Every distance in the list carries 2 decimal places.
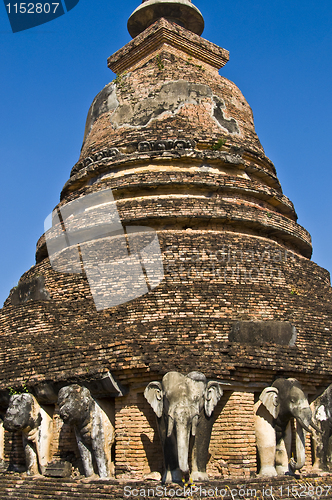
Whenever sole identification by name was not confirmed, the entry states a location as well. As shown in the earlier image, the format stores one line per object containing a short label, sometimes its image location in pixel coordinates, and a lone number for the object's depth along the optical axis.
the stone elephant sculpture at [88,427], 8.09
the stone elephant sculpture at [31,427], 8.56
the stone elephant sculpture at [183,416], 7.32
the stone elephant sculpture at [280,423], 8.03
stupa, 8.20
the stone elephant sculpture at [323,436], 8.57
